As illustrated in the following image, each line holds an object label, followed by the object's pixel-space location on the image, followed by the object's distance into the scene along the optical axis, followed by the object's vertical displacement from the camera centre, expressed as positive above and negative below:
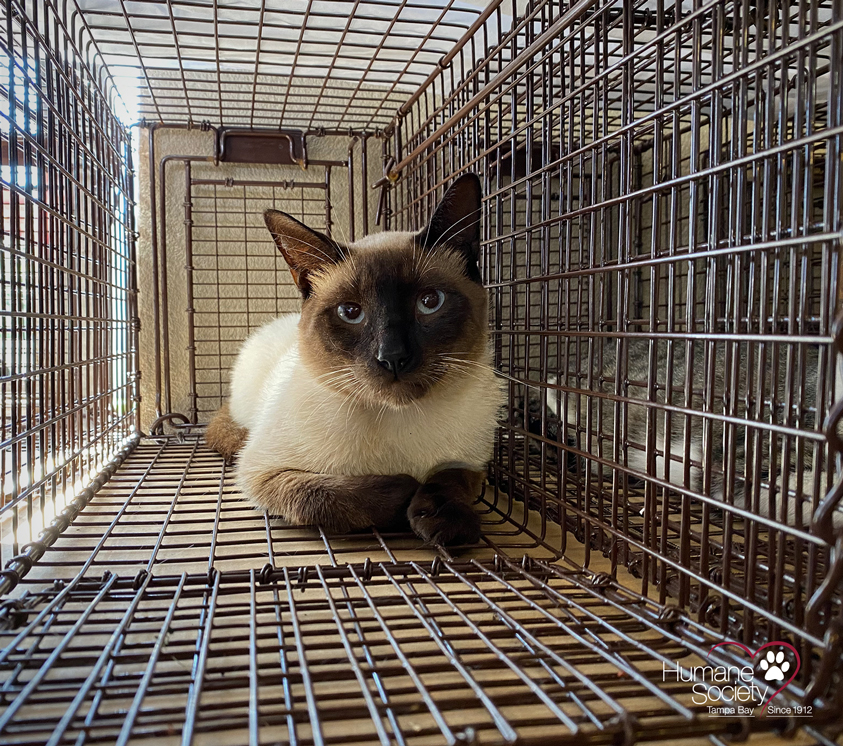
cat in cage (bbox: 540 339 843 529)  0.25 -0.04
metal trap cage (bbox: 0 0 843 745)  0.22 -0.08
